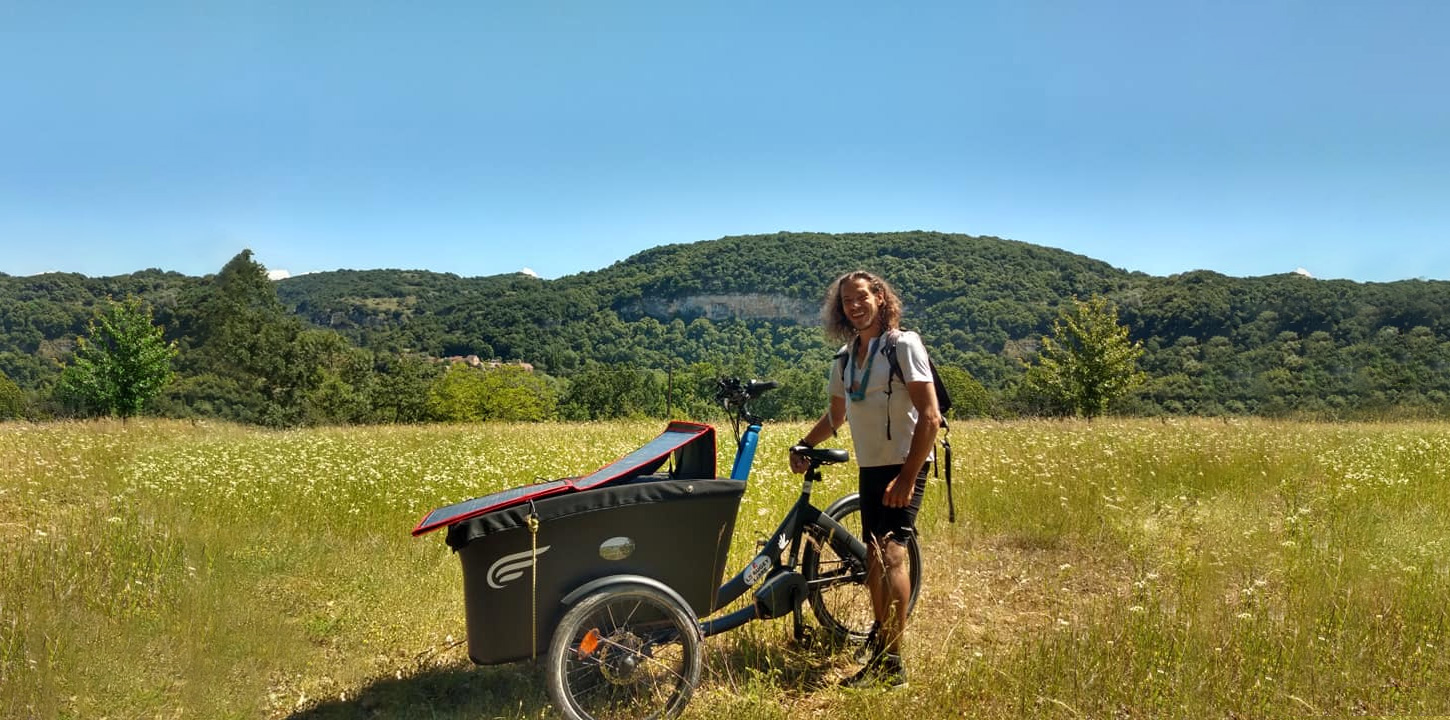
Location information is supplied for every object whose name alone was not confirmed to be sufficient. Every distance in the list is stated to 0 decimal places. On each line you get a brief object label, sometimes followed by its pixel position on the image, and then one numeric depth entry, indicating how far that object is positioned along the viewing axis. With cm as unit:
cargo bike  304
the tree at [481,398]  5916
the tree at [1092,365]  2923
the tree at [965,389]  6106
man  350
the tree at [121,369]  3441
